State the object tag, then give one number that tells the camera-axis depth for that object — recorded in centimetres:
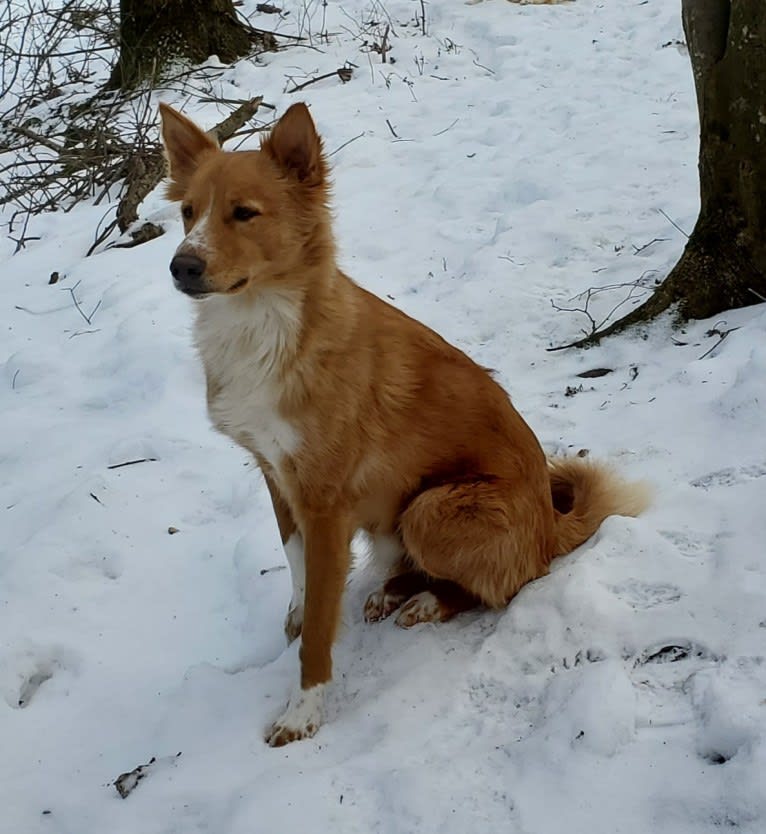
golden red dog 251
